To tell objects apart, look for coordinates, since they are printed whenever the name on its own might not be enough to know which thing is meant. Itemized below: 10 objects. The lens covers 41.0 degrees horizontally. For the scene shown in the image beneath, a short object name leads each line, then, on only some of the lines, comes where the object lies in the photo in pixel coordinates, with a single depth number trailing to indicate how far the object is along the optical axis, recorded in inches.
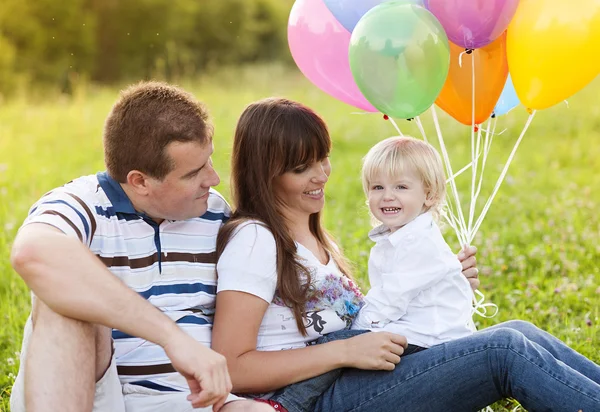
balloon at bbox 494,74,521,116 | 136.8
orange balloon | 122.0
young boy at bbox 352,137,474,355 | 104.4
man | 83.6
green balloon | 107.1
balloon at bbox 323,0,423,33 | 118.1
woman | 96.8
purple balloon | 109.7
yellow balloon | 111.1
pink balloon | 125.5
